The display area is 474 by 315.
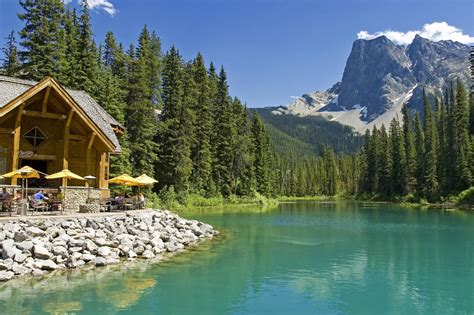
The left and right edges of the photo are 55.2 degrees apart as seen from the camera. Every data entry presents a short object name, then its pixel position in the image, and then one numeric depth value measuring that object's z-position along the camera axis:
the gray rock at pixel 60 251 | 19.11
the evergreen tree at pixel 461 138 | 76.00
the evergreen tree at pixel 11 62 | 44.48
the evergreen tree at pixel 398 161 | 99.27
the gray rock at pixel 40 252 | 18.36
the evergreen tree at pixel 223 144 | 69.06
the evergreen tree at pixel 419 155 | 89.44
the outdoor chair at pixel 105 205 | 27.22
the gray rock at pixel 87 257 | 19.61
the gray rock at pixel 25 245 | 18.33
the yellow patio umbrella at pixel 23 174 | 23.11
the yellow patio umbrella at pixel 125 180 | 30.89
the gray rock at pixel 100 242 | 21.08
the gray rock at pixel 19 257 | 17.69
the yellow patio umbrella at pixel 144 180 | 31.61
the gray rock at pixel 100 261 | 19.55
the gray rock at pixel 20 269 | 17.19
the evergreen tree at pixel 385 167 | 106.31
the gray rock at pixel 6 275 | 16.52
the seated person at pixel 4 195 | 22.39
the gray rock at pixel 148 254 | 21.86
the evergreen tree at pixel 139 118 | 48.56
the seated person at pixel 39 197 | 23.98
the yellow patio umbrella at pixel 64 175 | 24.95
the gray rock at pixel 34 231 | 19.55
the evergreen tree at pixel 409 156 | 94.38
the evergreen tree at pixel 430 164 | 82.94
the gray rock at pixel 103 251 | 20.34
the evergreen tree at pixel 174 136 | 55.34
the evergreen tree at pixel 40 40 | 41.72
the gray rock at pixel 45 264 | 17.94
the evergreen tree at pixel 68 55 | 42.31
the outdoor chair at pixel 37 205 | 23.39
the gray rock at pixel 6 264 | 17.08
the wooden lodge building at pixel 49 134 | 25.77
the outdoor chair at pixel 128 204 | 28.77
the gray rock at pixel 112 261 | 19.96
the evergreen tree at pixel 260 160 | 85.62
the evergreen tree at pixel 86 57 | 44.28
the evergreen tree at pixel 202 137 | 62.66
